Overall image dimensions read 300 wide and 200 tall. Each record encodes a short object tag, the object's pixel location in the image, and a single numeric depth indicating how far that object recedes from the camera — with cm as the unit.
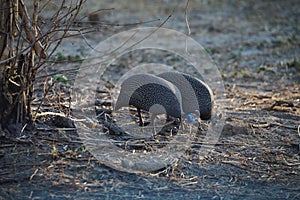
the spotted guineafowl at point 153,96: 953
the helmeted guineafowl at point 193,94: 1001
